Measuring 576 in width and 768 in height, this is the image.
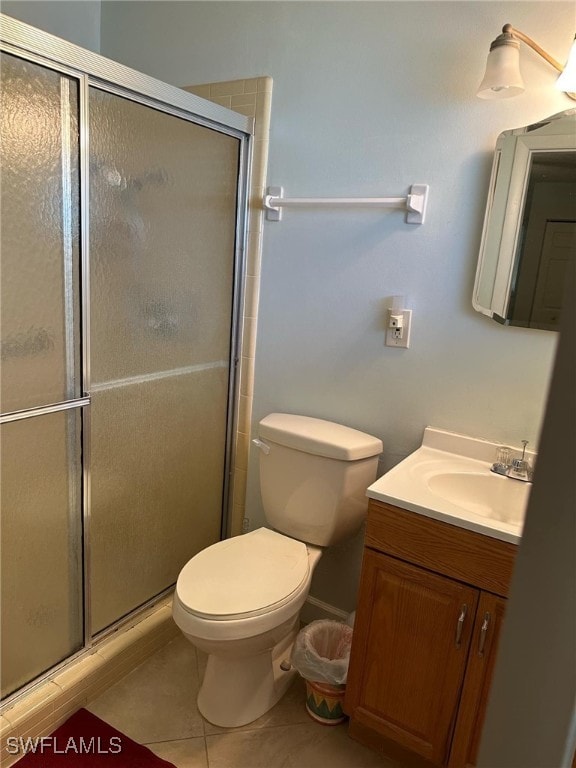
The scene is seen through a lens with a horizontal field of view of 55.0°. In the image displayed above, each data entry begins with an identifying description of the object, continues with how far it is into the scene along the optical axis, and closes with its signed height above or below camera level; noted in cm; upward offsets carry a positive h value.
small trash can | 172 -121
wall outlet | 183 -14
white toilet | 155 -90
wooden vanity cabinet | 136 -89
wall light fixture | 141 +58
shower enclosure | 141 -21
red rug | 155 -138
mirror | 154 +20
